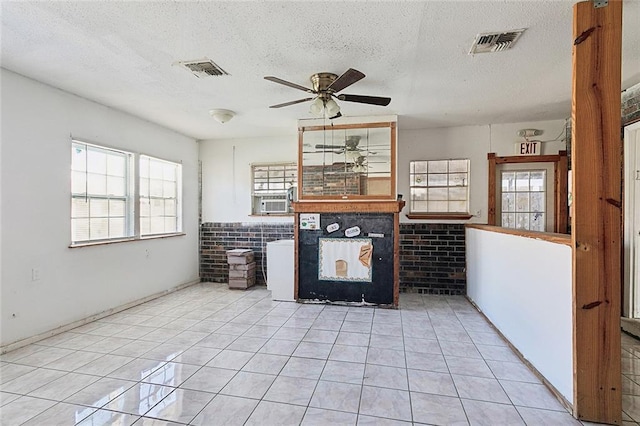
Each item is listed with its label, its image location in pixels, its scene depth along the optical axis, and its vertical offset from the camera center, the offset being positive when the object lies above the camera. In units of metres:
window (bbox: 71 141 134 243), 3.75 +0.25
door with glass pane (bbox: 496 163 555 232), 4.88 +0.26
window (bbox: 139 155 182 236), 4.78 +0.27
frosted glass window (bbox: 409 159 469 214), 5.12 +0.43
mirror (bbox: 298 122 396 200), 4.41 +0.73
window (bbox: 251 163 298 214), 5.62 +0.48
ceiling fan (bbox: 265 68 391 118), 2.96 +1.13
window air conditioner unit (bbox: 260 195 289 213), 5.64 +0.15
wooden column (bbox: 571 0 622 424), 1.93 -0.04
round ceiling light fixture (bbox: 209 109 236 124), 4.18 +1.33
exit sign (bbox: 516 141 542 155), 4.82 +1.00
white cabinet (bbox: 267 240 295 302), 4.71 -0.87
